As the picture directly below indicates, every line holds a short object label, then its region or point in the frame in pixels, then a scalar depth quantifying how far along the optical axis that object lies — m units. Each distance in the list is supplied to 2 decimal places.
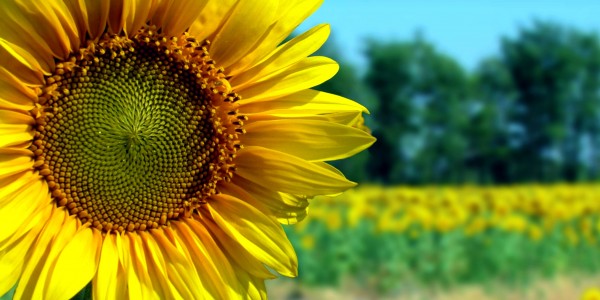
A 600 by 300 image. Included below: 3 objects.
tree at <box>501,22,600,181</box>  31.75
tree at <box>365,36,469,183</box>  29.98
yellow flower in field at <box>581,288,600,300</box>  3.68
